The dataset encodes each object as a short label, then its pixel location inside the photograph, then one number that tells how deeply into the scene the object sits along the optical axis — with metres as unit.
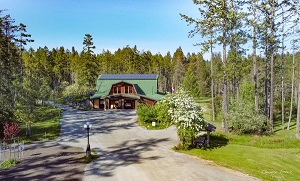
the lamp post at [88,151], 20.54
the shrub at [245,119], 26.89
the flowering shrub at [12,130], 23.15
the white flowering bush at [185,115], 21.64
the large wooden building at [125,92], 49.81
